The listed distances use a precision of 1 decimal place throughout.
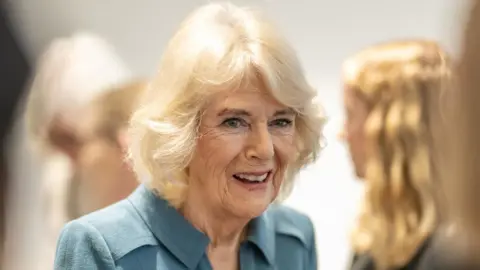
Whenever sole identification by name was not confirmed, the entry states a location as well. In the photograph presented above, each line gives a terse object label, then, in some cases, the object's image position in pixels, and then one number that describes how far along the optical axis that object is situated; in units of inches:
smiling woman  51.3
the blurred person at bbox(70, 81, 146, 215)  70.8
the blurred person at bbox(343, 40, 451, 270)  63.7
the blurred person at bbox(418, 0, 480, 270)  25.1
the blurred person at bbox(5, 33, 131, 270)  75.4
